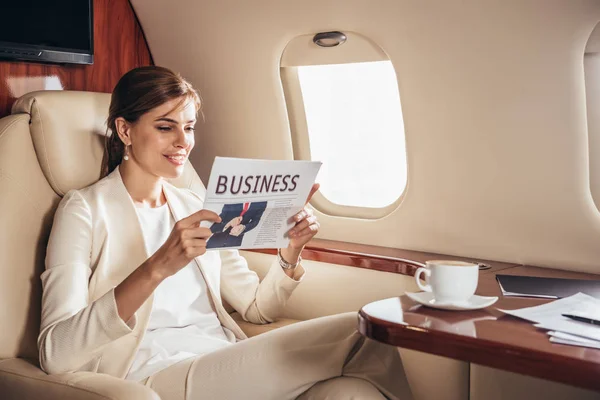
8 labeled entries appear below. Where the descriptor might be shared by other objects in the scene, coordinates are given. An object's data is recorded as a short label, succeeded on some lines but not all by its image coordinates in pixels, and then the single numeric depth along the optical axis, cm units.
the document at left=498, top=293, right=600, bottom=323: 121
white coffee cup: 126
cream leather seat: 153
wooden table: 101
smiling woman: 151
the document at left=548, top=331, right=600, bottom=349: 105
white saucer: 125
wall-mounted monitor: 206
